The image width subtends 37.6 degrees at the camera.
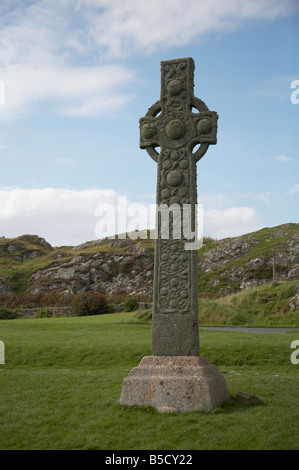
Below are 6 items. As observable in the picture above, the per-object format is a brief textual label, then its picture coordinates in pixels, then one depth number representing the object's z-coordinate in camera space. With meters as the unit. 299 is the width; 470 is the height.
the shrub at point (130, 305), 35.27
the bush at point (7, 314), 33.72
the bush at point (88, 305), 35.81
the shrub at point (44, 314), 35.66
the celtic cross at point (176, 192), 7.11
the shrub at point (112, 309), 37.38
